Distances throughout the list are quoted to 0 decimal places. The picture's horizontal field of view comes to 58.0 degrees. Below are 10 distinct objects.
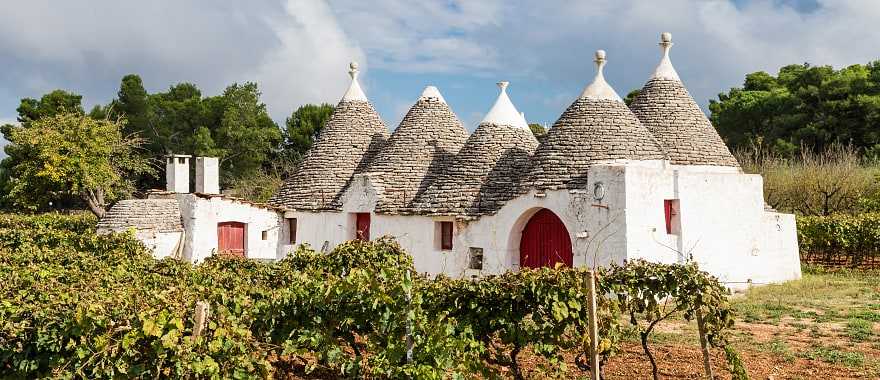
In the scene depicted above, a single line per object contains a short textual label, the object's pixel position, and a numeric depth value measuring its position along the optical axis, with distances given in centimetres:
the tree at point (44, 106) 4223
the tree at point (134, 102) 4741
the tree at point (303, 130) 4731
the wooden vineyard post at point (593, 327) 683
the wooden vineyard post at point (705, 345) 779
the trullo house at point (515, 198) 1472
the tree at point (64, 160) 2875
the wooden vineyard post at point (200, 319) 618
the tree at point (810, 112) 3512
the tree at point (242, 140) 4519
